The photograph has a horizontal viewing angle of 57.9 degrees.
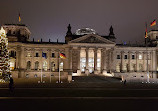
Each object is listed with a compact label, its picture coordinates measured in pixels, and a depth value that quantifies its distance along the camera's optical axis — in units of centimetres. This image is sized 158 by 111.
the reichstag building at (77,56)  6206
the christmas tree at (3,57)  3994
